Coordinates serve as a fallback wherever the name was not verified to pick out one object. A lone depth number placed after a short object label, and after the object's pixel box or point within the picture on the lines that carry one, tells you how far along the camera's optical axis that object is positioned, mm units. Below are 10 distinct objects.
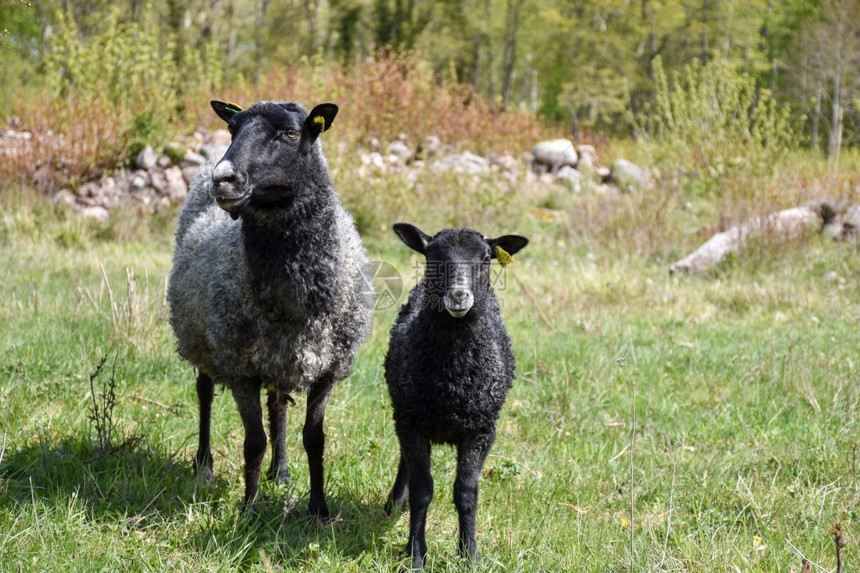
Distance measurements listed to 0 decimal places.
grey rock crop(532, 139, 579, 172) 14992
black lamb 3094
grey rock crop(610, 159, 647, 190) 13242
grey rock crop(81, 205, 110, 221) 10303
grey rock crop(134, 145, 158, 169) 11719
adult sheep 3225
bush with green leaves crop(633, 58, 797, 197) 11125
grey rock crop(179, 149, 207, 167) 11814
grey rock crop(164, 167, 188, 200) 11336
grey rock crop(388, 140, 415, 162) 13305
